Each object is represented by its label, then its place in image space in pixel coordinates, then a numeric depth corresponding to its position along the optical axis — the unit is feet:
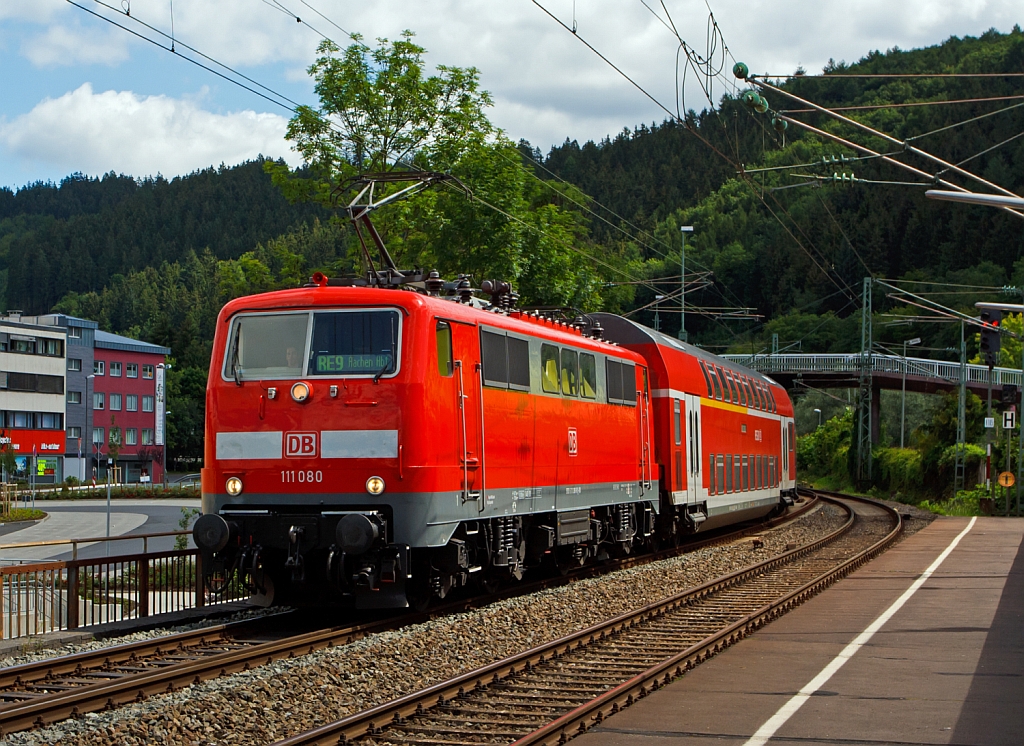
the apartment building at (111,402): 321.11
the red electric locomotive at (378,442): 42.57
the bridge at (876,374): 219.41
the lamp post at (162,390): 305.12
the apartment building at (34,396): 291.58
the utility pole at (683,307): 113.46
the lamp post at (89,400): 328.90
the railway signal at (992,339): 94.52
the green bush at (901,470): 180.04
